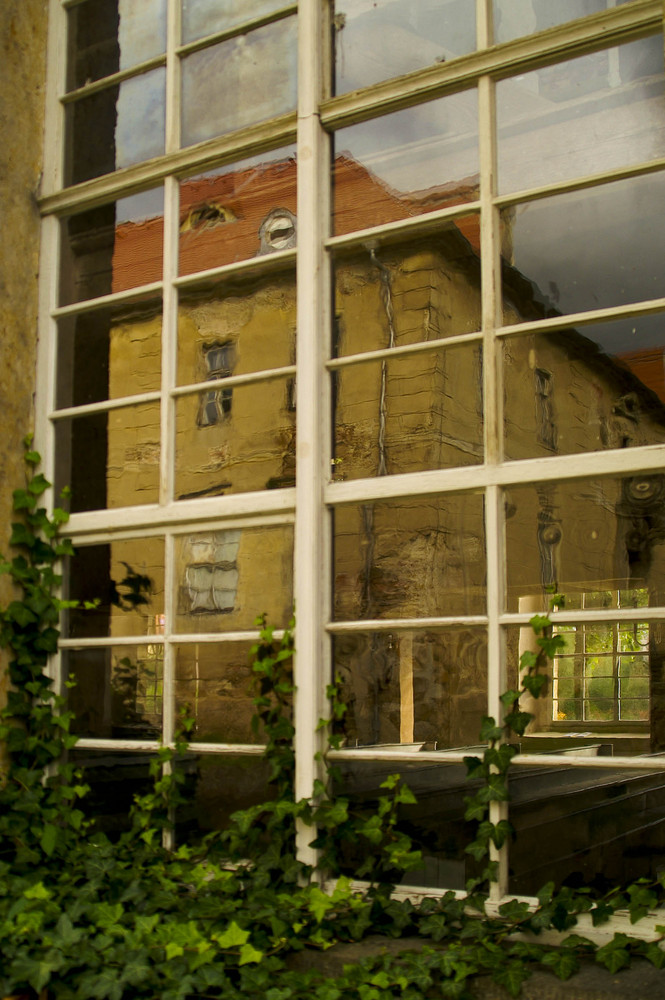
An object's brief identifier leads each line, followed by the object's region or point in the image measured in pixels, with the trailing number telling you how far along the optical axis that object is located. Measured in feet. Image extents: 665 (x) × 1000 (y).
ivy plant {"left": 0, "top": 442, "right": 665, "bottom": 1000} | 8.36
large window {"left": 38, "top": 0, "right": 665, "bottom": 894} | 9.00
